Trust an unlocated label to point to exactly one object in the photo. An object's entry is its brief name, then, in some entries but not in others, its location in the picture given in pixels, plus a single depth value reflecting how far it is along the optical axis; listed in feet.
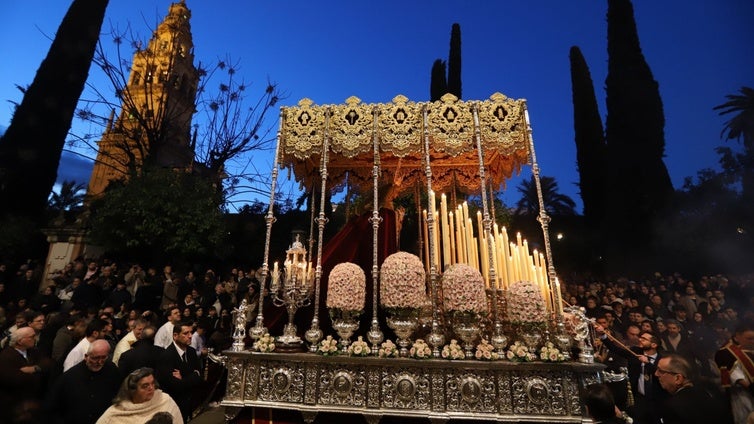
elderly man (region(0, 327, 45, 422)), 11.06
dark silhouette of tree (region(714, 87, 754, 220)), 62.18
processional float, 12.71
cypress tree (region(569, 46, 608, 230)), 79.71
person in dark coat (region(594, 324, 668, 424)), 16.06
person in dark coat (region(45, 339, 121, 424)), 10.66
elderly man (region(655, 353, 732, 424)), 9.32
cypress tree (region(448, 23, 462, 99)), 78.03
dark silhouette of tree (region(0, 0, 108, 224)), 54.65
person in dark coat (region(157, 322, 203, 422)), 13.65
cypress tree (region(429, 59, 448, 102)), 77.05
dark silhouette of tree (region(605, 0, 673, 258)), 67.21
